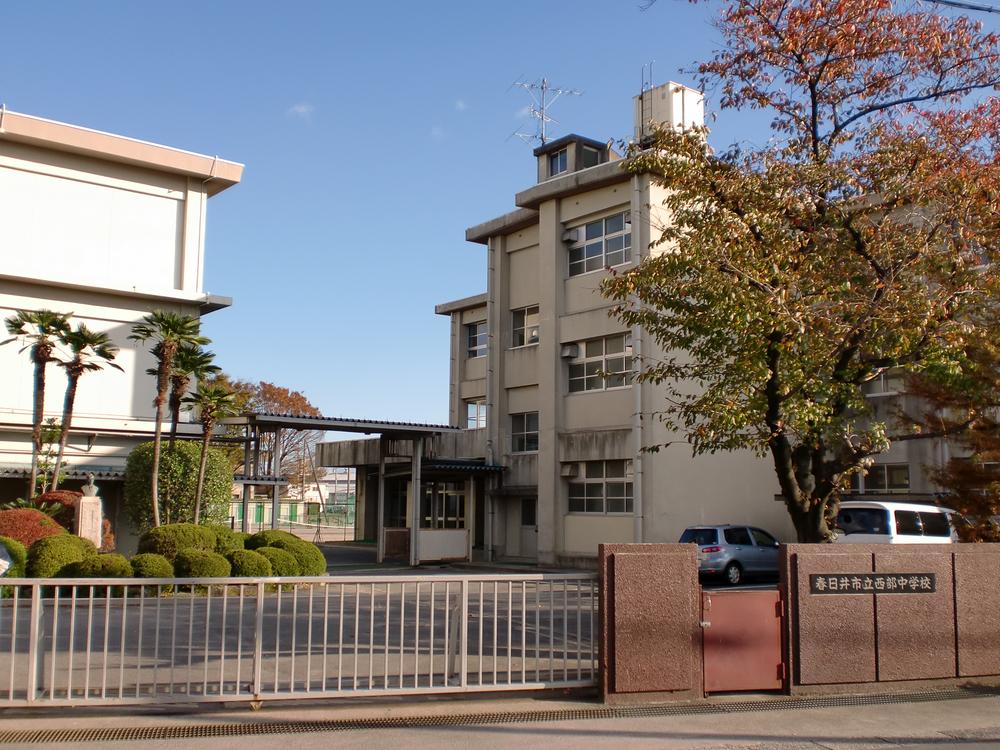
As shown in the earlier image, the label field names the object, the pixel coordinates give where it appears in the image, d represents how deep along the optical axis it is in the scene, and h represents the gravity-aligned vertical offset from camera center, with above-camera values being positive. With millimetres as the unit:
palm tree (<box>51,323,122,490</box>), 25078 +3110
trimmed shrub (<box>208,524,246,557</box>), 20188 -1231
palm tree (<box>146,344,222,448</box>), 24938 +3046
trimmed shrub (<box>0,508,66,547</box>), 20031 -947
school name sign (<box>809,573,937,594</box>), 9367 -956
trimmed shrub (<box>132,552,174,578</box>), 17656 -1563
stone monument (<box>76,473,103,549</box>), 22484 -862
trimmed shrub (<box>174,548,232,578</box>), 18000 -1559
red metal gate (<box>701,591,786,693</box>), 9000 -1466
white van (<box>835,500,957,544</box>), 18750 -698
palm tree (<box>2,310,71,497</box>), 25250 +3607
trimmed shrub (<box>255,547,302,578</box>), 19234 -1583
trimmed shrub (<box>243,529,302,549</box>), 21000 -1229
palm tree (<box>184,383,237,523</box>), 25281 +2092
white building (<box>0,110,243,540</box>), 29234 +7369
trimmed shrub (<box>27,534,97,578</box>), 17828 -1400
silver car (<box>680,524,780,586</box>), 22000 -1509
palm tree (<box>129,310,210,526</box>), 23719 +3486
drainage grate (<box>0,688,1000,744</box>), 7532 -2009
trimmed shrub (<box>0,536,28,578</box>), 17438 -1402
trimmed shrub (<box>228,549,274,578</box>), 18406 -1571
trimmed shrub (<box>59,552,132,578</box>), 17391 -1587
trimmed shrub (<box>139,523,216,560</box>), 19609 -1177
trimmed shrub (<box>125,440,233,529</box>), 25391 -121
